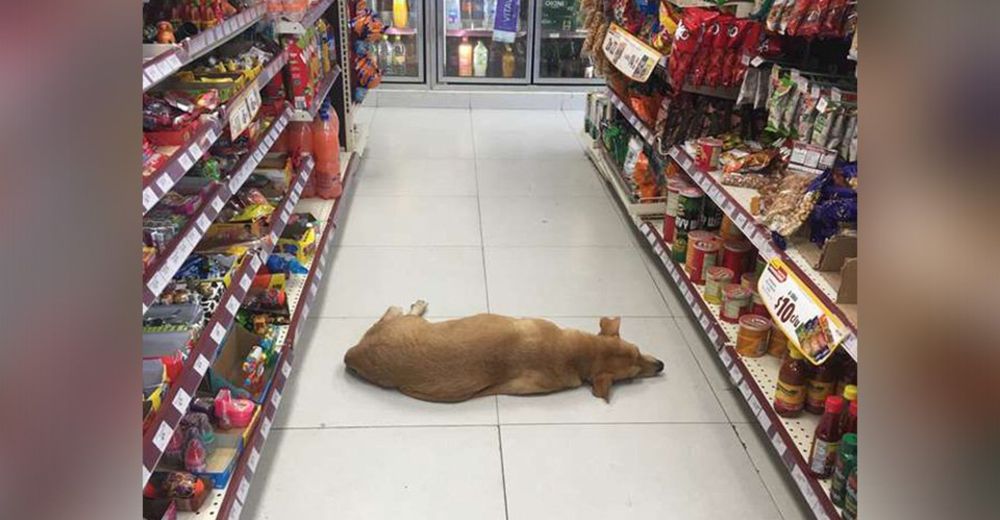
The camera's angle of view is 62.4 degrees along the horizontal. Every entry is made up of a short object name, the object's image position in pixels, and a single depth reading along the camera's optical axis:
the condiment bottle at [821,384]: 2.45
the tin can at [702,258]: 3.37
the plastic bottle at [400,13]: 7.22
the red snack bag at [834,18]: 2.48
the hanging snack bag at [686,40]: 3.31
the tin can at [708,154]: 3.29
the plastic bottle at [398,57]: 7.34
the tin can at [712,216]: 3.62
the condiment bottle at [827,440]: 2.16
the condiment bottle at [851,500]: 1.98
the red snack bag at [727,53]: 3.24
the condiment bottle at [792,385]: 2.46
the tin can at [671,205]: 3.62
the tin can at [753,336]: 2.81
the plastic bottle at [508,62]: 7.45
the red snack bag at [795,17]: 2.55
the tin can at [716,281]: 3.19
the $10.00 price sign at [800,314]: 2.14
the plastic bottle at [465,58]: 7.35
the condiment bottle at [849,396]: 2.12
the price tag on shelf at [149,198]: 1.71
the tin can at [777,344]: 2.83
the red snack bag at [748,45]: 3.15
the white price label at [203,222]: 2.21
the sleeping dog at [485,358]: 2.85
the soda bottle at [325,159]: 4.25
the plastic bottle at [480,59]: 7.38
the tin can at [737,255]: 3.25
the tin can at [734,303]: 3.06
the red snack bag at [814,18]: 2.49
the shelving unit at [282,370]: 2.08
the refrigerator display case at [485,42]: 7.30
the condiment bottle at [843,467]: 2.02
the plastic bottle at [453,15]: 7.36
